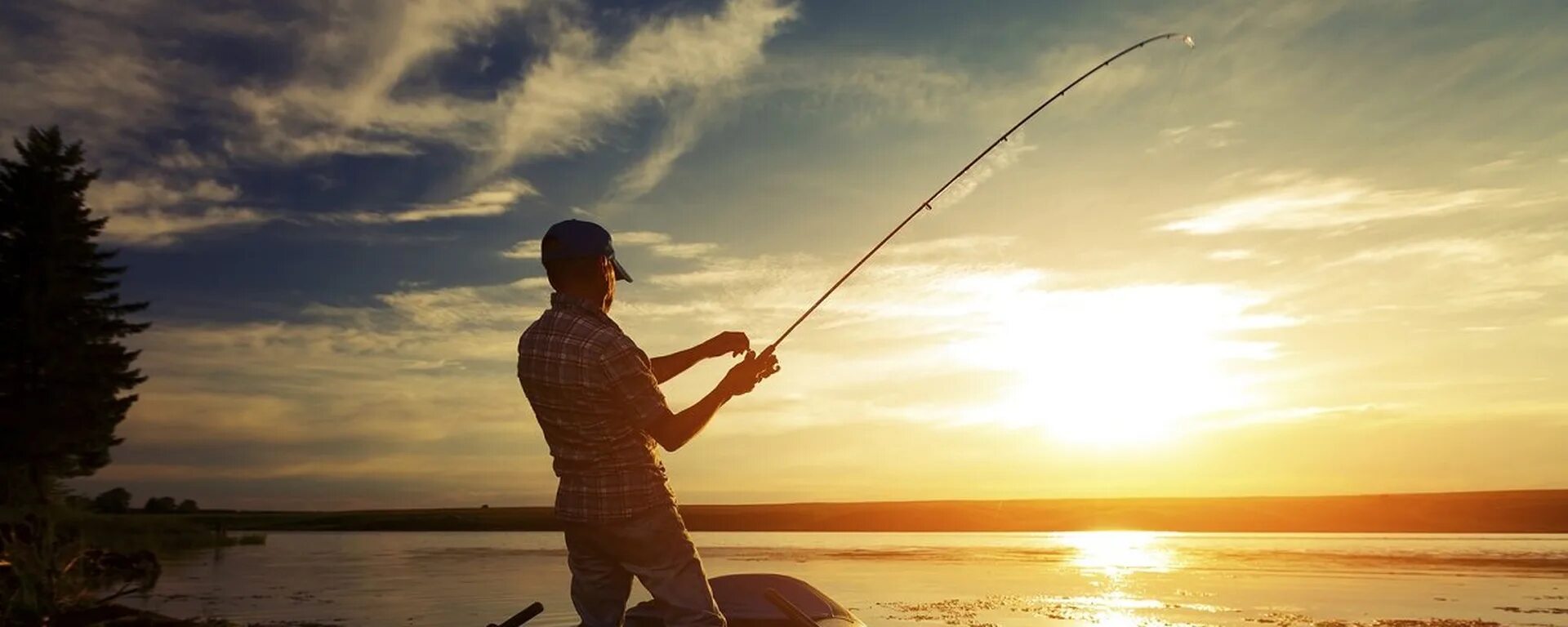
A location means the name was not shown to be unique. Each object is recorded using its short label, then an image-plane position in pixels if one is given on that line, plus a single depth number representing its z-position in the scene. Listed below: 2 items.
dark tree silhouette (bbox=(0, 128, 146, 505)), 39.06
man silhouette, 4.35
